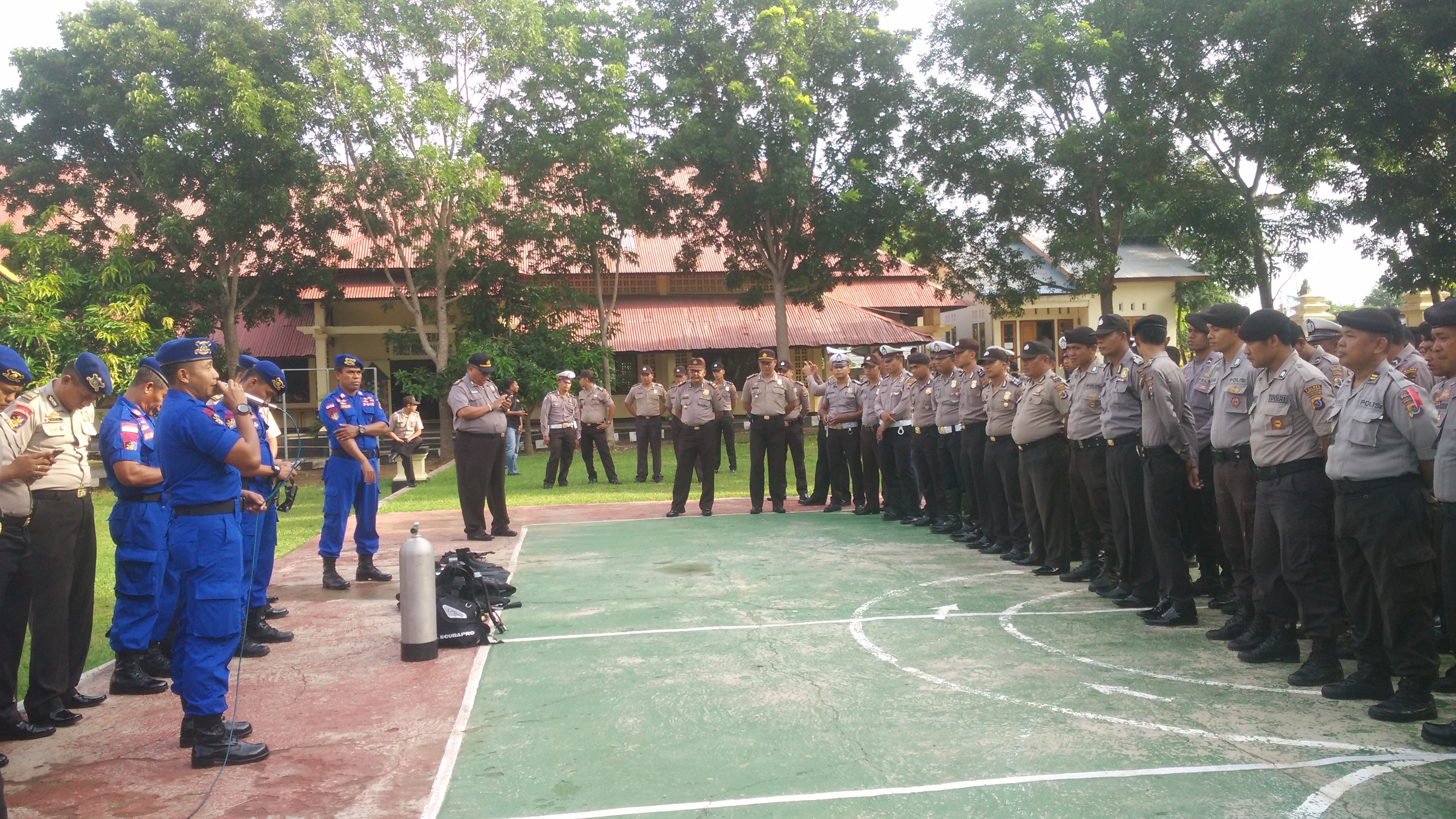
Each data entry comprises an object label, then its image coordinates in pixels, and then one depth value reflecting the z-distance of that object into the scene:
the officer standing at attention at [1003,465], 9.49
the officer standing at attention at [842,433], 13.11
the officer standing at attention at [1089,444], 7.74
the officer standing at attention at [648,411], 18.53
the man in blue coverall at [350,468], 8.73
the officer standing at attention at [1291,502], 5.45
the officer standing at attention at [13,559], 4.99
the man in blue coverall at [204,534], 4.76
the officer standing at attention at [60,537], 5.27
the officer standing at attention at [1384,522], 4.87
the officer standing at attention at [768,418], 12.91
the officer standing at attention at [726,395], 14.55
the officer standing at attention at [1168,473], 6.76
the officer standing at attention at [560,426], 17.81
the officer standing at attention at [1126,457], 7.16
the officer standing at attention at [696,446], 13.11
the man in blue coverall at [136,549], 5.90
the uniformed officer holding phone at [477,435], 10.95
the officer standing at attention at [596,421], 18.09
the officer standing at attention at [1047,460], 8.57
